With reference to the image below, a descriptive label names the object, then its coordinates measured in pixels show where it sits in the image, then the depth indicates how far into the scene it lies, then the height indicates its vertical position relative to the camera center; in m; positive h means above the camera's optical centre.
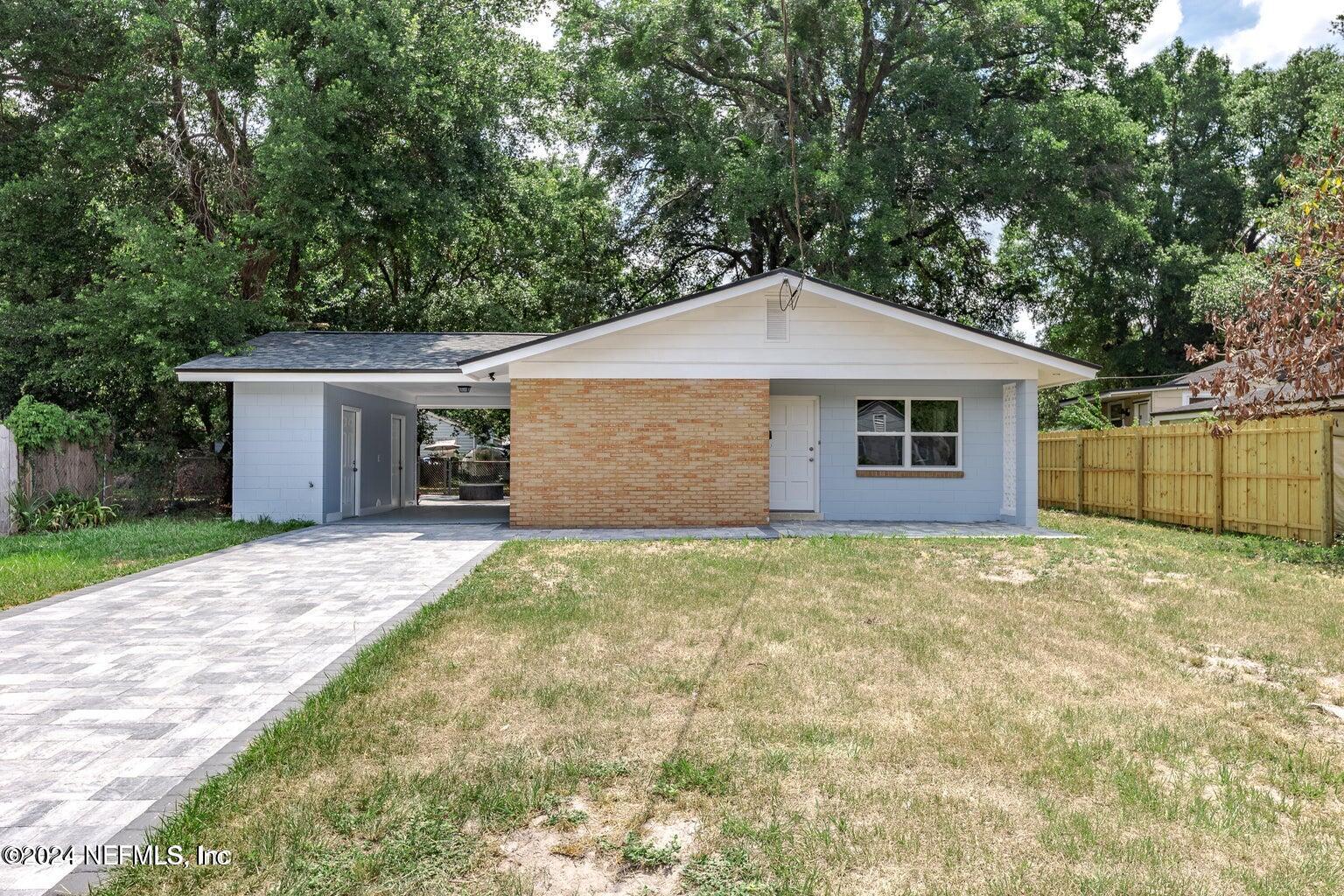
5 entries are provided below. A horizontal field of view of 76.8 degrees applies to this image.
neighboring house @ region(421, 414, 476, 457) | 29.77 +0.84
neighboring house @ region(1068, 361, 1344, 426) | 22.62 +1.75
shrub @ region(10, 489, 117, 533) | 12.62 -0.90
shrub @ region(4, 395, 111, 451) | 12.79 +0.45
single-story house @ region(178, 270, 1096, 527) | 13.45 +0.78
